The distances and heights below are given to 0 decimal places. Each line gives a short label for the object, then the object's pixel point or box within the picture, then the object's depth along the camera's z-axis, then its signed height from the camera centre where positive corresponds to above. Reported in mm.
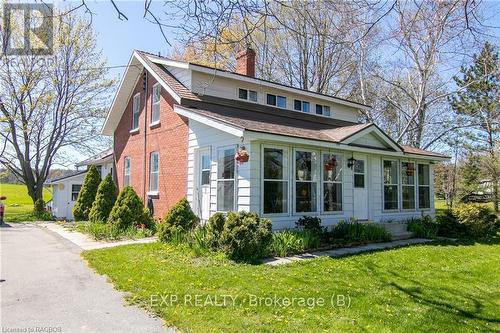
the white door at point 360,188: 13422 +117
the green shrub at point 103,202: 15234 -485
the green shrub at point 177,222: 10625 -896
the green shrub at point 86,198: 17703 -381
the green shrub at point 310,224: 10883 -951
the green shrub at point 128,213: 13157 -796
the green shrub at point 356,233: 11172 -1265
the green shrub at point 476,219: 13469 -986
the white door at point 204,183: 12680 +256
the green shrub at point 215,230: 9296 -990
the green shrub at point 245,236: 8602 -1052
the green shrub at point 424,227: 13312 -1286
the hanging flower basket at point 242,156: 9984 +923
